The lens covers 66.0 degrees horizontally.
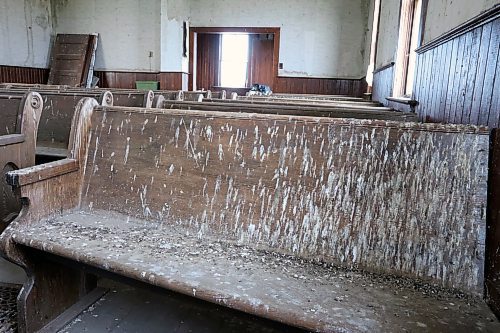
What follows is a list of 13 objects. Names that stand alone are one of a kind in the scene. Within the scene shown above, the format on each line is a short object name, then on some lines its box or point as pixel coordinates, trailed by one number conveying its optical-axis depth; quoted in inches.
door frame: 331.3
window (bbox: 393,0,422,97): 131.6
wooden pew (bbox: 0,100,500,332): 37.1
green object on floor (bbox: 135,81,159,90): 324.8
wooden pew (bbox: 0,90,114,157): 97.7
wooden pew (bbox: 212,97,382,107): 111.2
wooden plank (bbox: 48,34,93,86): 323.0
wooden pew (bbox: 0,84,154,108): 98.0
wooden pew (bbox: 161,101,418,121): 77.2
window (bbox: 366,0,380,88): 233.0
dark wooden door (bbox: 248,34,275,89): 463.5
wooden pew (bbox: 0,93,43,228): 67.0
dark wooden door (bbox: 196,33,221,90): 470.0
